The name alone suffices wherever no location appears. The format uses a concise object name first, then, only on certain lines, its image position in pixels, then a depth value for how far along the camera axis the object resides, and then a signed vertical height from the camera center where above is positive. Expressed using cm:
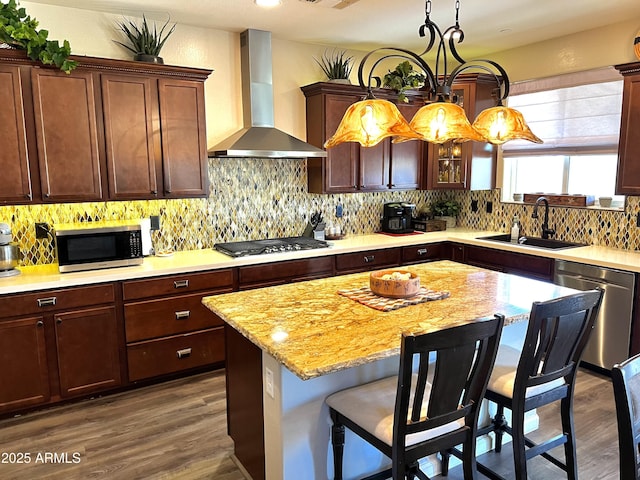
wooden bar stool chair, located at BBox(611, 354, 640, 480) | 144 -72
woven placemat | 245 -61
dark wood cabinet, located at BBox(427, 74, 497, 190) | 489 +25
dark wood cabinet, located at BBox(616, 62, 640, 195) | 362 +35
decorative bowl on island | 257 -55
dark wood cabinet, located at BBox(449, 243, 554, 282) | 405 -72
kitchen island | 195 -65
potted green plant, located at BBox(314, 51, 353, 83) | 460 +112
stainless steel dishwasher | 352 -94
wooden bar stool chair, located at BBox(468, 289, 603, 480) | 199 -85
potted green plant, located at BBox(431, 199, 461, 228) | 562 -33
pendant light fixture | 227 +28
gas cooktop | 400 -55
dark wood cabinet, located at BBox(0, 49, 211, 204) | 322 +37
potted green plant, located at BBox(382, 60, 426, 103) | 466 +98
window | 418 +40
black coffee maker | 518 -38
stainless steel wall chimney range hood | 403 +65
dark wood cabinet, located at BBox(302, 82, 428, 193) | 452 +25
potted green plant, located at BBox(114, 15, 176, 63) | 370 +108
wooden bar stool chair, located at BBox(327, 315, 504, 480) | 170 -87
